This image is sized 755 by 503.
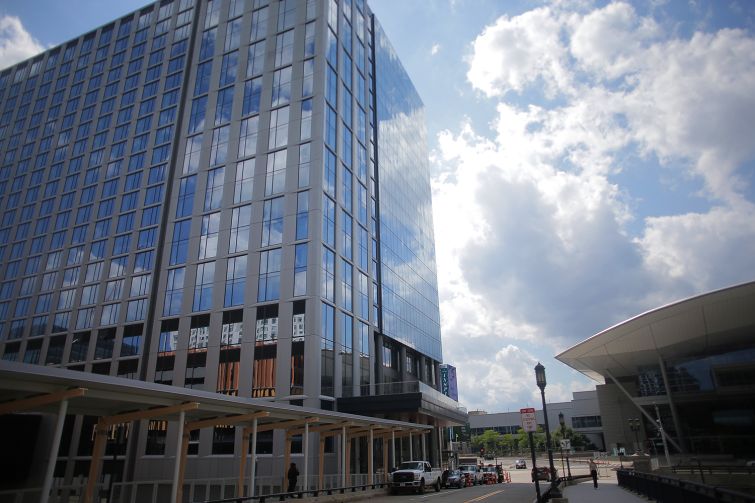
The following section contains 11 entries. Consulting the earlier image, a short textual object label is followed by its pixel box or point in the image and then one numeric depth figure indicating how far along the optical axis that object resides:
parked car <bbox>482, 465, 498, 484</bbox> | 44.07
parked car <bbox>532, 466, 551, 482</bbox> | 49.87
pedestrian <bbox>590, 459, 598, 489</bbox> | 33.38
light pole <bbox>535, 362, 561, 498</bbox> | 20.86
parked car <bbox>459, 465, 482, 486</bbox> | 40.17
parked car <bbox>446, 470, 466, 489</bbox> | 37.22
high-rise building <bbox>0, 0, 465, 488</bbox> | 44.69
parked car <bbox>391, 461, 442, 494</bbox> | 29.66
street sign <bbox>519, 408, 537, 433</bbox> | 19.16
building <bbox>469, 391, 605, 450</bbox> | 129.25
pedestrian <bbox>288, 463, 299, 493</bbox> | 23.09
